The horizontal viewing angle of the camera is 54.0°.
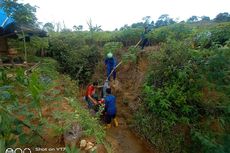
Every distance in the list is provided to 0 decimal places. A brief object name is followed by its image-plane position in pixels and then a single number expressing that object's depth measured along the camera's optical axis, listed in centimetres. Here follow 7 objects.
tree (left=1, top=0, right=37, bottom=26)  711
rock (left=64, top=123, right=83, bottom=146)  386
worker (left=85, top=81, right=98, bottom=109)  670
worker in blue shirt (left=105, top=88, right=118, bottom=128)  632
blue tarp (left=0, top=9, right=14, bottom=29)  776
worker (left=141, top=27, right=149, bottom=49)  934
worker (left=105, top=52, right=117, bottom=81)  861
